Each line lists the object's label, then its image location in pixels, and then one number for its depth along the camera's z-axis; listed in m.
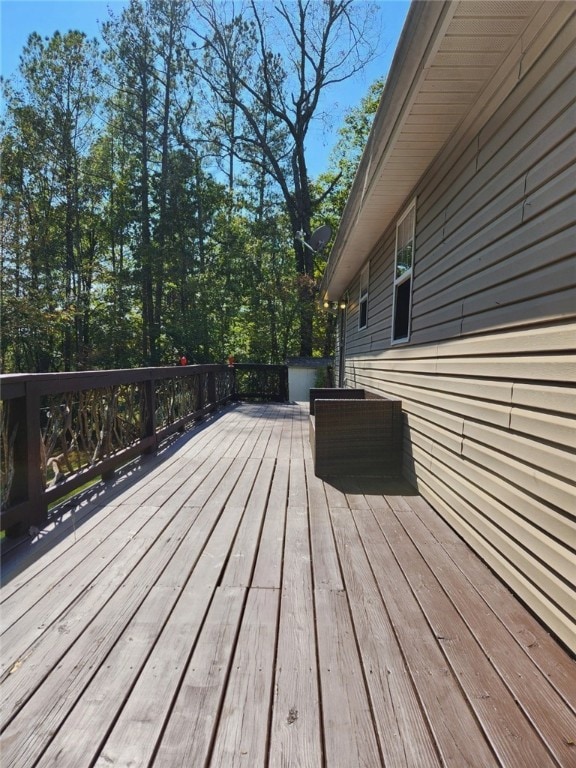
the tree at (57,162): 12.66
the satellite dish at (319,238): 8.59
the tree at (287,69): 13.57
